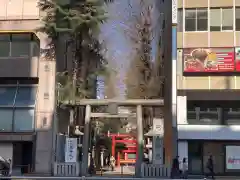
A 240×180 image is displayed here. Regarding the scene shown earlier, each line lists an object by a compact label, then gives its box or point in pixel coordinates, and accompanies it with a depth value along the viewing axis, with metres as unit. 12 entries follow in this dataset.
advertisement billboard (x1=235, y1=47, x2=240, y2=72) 35.56
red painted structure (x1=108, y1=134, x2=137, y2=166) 56.31
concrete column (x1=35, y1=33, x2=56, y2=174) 32.69
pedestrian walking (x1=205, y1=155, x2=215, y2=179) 32.07
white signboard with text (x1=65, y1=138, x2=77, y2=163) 30.89
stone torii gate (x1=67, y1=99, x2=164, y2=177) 31.11
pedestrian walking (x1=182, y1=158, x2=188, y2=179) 31.42
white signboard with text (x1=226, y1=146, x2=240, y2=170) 35.84
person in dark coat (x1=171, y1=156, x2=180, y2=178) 28.69
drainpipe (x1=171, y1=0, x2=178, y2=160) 35.22
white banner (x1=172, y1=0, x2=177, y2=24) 35.41
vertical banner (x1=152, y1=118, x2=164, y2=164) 30.95
